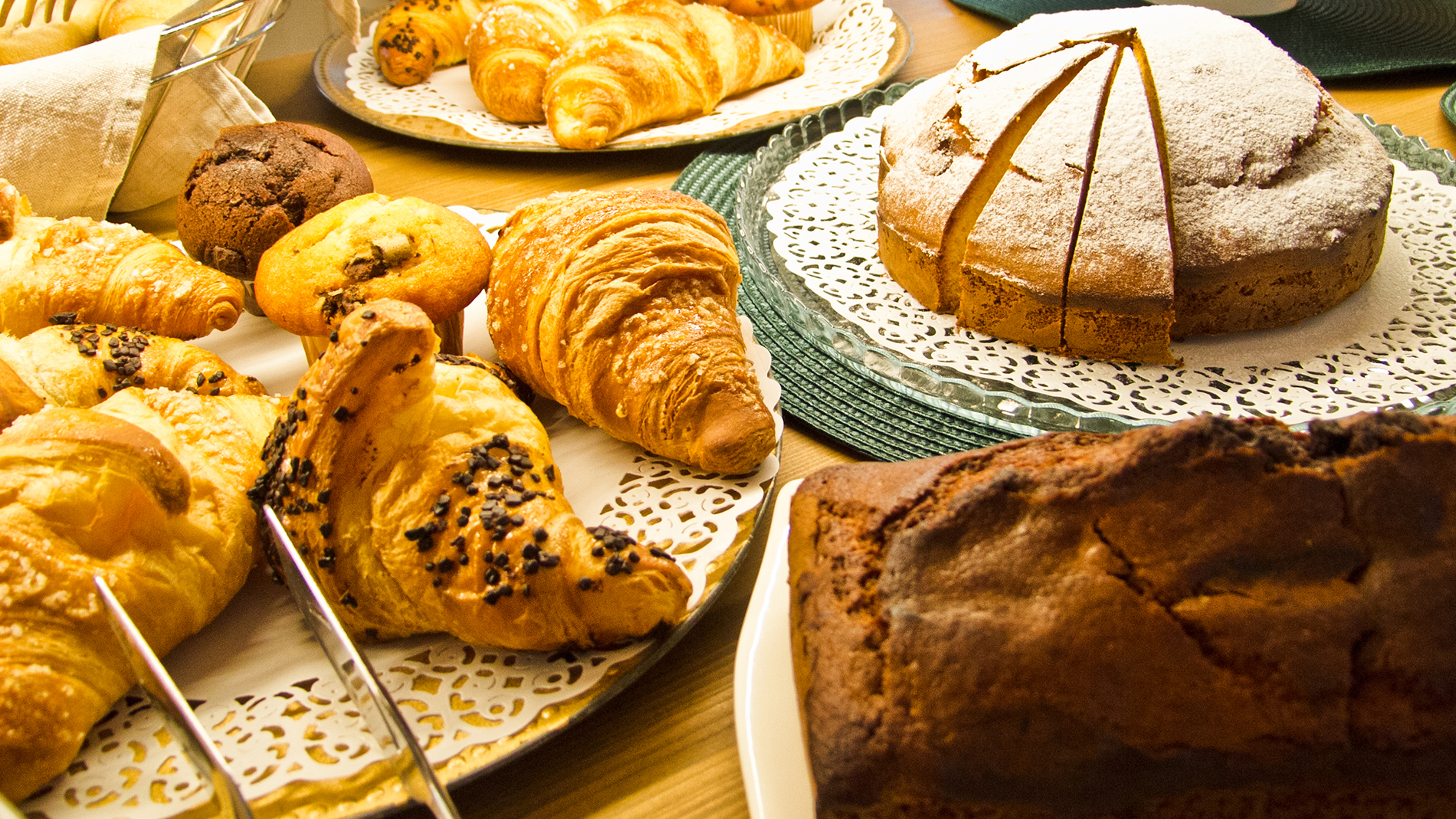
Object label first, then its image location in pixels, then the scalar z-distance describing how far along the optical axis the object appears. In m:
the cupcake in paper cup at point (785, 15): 1.06
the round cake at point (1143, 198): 0.81
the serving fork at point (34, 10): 0.93
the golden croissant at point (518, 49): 1.01
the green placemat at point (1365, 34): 1.00
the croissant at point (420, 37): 1.06
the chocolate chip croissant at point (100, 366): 0.76
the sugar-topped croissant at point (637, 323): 0.77
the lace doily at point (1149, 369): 0.79
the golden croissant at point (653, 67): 0.98
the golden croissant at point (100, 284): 0.81
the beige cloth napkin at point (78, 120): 0.88
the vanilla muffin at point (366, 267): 0.80
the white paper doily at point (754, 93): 1.00
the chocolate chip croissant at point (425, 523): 0.71
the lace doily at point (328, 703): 0.69
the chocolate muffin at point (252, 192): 0.84
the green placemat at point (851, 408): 0.79
